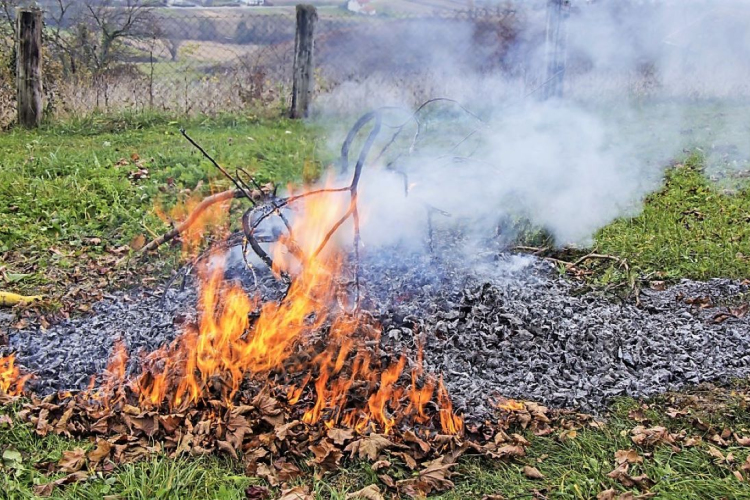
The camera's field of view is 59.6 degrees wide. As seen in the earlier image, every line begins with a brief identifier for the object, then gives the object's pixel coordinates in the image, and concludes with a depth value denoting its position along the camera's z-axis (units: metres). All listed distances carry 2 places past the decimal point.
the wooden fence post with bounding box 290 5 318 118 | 10.59
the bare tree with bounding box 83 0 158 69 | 11.82
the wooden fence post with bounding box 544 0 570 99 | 8.29
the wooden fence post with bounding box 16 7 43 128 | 9.49
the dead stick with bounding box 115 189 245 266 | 4.88
